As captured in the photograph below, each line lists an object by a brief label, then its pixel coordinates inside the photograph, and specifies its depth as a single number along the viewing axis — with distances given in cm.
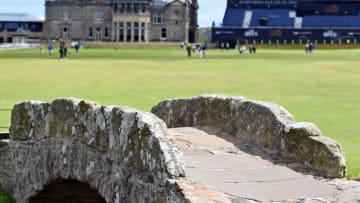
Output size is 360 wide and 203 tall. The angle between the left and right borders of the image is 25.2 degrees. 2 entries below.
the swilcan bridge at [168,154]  911
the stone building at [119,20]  16350
